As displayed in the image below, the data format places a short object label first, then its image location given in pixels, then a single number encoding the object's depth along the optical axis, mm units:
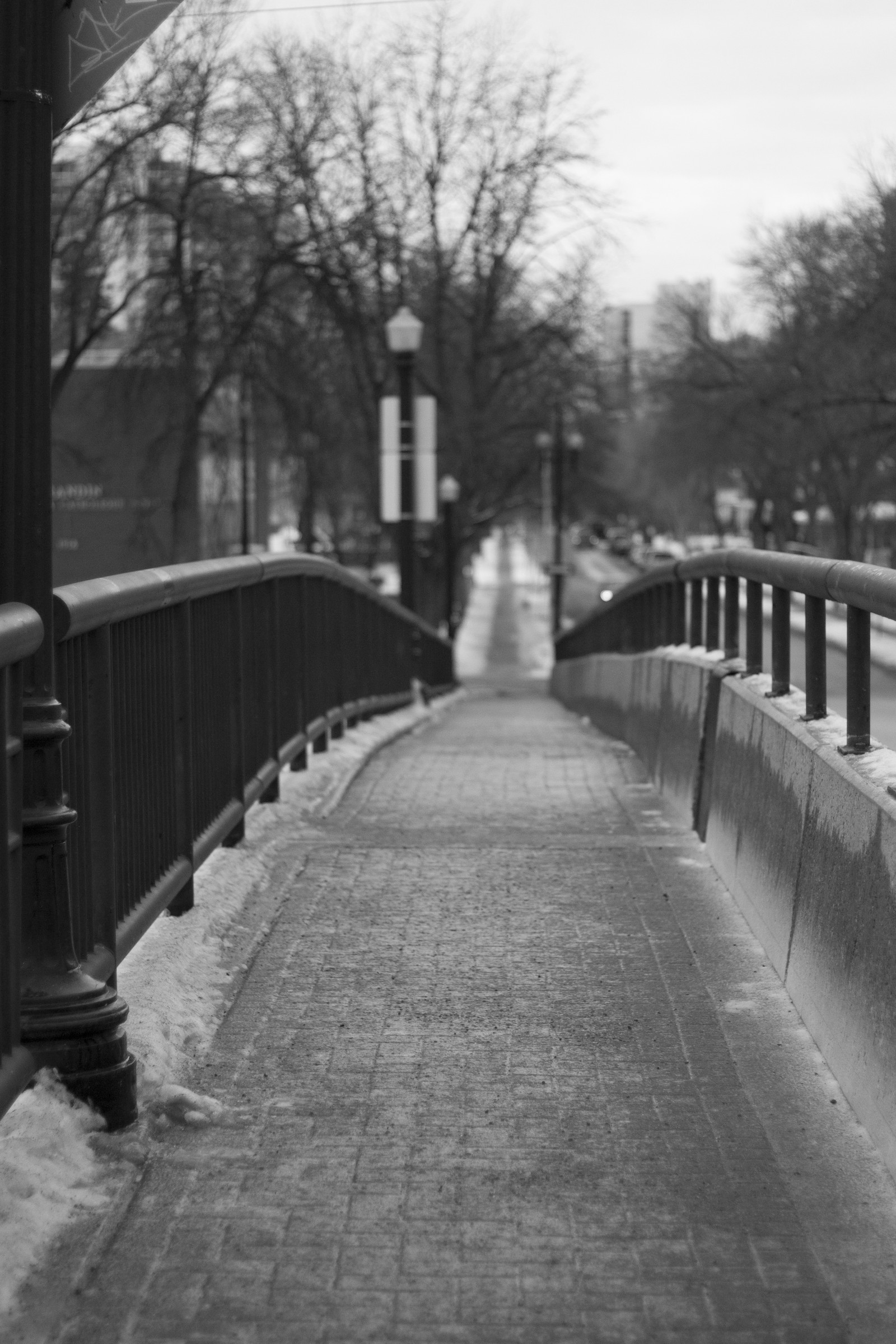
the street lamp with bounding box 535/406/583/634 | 47562
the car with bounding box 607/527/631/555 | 156938
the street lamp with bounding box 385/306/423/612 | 21156
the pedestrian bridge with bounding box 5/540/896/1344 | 3297
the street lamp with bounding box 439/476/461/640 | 42062
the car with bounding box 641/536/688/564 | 118250
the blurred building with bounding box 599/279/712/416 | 45719
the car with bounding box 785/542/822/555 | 58169
